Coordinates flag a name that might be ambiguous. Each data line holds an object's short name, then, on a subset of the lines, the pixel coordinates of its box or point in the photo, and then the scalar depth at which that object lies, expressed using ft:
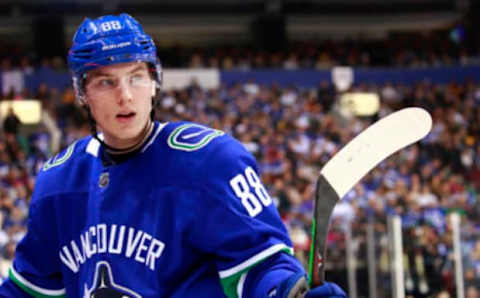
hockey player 10.93
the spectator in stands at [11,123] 59.72
